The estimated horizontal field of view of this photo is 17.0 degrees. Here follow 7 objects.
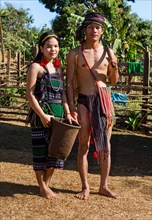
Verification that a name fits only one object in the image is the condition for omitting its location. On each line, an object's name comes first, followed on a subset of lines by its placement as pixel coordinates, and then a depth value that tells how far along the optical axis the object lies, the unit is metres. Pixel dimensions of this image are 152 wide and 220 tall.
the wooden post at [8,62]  17.20
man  5.10
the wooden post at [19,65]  15.79
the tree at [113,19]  18.04
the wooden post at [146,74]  11.60
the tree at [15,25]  34.36
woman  4.86
